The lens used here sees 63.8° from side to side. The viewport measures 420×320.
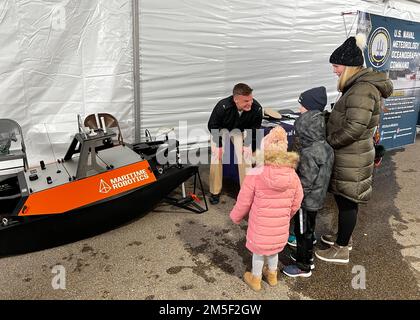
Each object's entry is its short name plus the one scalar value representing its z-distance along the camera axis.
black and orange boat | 2.33
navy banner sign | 4.49
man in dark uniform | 3.16
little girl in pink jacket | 1.90
